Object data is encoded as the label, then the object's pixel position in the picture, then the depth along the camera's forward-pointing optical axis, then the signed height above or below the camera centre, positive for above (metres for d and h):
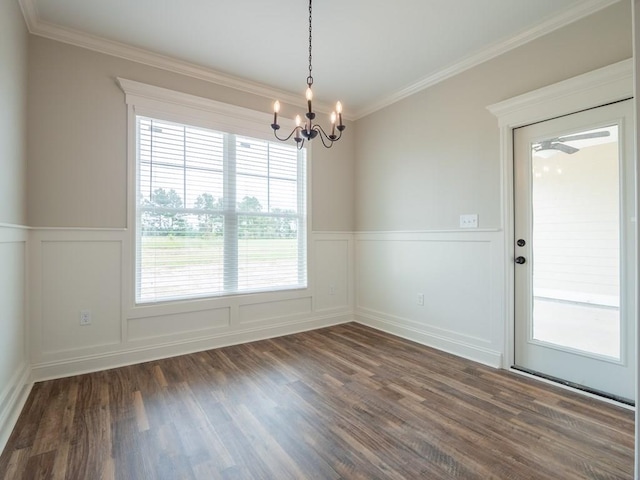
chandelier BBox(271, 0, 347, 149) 2.06 +0.79
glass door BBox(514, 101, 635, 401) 2.22 -0.06
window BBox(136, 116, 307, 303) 3.04 +0.30
